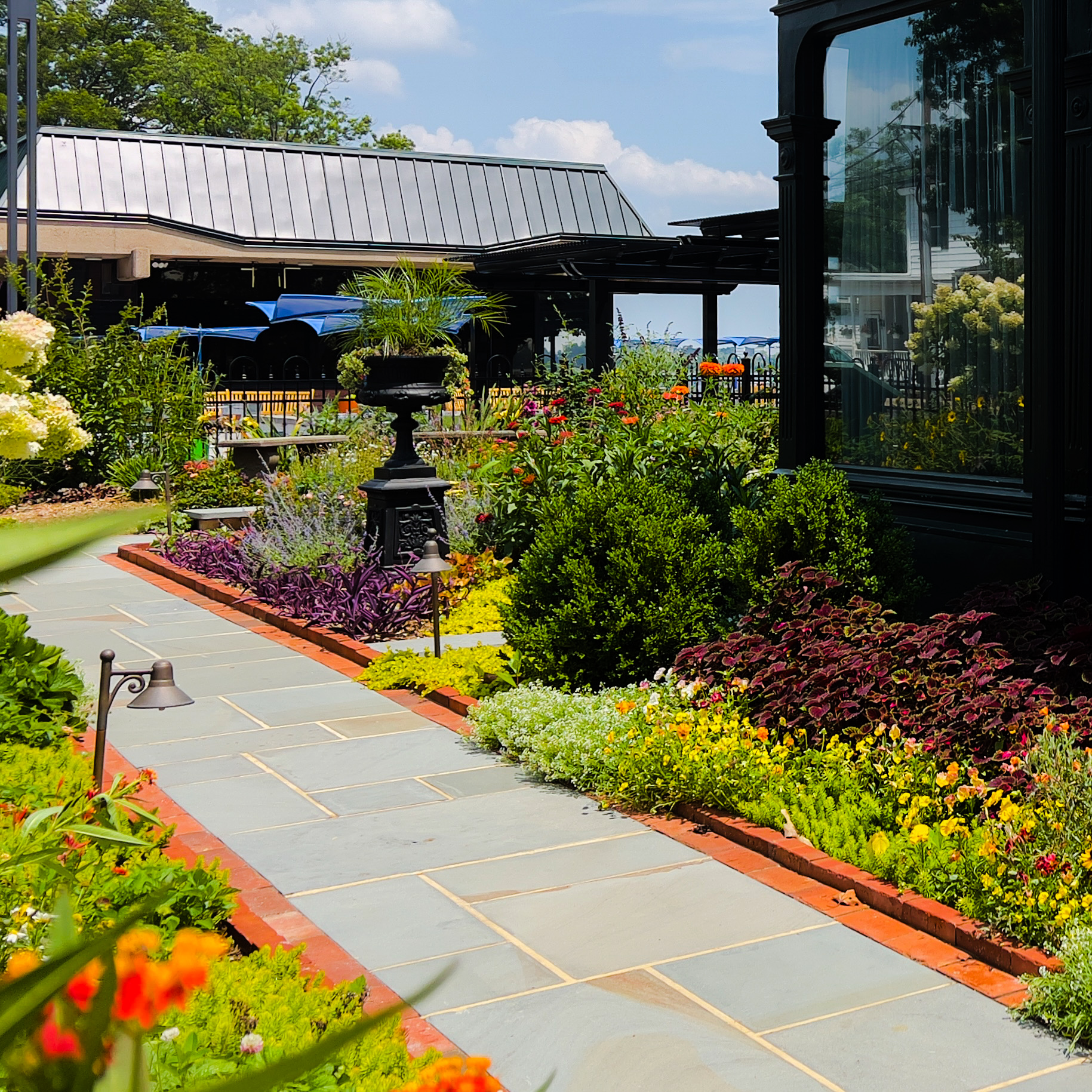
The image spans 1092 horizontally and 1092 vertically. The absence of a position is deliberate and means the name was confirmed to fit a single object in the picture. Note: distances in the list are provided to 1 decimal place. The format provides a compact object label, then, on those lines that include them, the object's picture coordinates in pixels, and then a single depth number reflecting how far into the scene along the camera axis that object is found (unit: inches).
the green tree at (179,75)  1952.5
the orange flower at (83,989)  46.5
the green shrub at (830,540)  243.6
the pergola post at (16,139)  652.1
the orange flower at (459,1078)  47.9
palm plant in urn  413.7
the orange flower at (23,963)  39.6
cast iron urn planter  412.2
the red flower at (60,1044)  29.5
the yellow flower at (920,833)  162.7
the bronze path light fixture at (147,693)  184.5
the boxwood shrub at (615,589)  255.8
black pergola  727.1
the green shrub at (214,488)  563.8
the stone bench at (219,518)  518.6
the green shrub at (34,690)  227.3
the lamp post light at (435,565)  292.0
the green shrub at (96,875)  140.8
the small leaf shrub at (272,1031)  109.9
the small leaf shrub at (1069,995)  130.3
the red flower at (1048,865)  149.2
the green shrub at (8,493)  200.7
